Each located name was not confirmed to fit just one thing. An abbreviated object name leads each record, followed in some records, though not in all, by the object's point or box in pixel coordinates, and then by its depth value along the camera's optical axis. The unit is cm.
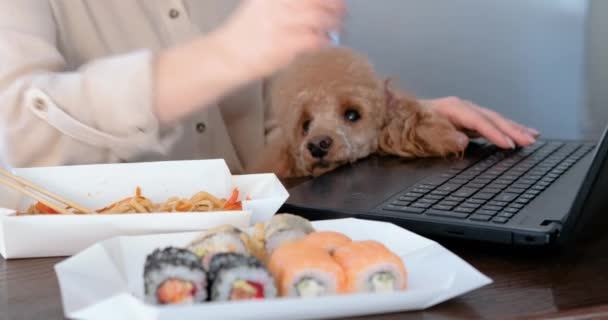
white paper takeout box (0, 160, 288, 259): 96
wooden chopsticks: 99
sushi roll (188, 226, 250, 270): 82
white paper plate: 78
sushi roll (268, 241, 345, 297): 80
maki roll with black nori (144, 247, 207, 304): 78
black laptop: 92
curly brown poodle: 139
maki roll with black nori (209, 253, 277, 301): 78
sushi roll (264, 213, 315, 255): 86
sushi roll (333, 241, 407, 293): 81
